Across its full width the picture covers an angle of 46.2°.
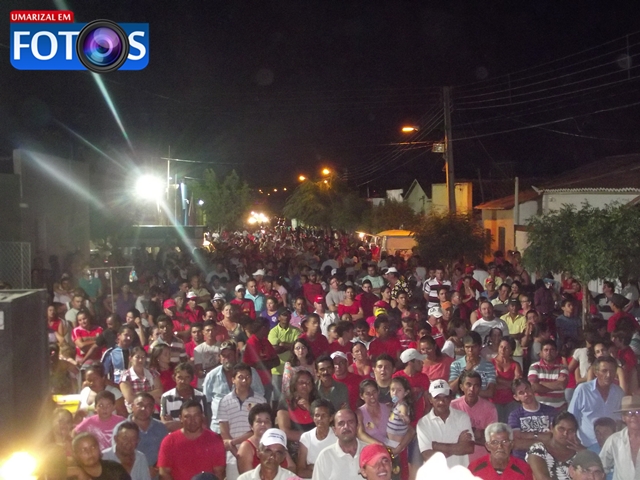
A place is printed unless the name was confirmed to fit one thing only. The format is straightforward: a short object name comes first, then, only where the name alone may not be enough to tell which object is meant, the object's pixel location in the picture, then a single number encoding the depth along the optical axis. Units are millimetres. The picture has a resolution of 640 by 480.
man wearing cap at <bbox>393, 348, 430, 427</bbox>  6754
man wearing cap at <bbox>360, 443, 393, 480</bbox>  4555
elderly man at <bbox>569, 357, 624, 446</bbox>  6590
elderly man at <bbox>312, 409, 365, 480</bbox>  5352
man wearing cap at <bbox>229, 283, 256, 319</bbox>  10668
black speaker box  2398
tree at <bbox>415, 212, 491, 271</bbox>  19531
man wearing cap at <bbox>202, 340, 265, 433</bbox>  6922
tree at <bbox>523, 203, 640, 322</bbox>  11461
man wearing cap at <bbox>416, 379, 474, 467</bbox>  6004
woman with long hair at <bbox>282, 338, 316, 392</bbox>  7577
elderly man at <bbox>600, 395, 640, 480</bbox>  5457
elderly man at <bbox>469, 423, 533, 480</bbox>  5191
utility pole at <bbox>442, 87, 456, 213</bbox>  21938
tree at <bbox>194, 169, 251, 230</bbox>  52656
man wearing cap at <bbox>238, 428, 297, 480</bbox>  5125
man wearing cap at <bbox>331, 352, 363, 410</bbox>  7084
